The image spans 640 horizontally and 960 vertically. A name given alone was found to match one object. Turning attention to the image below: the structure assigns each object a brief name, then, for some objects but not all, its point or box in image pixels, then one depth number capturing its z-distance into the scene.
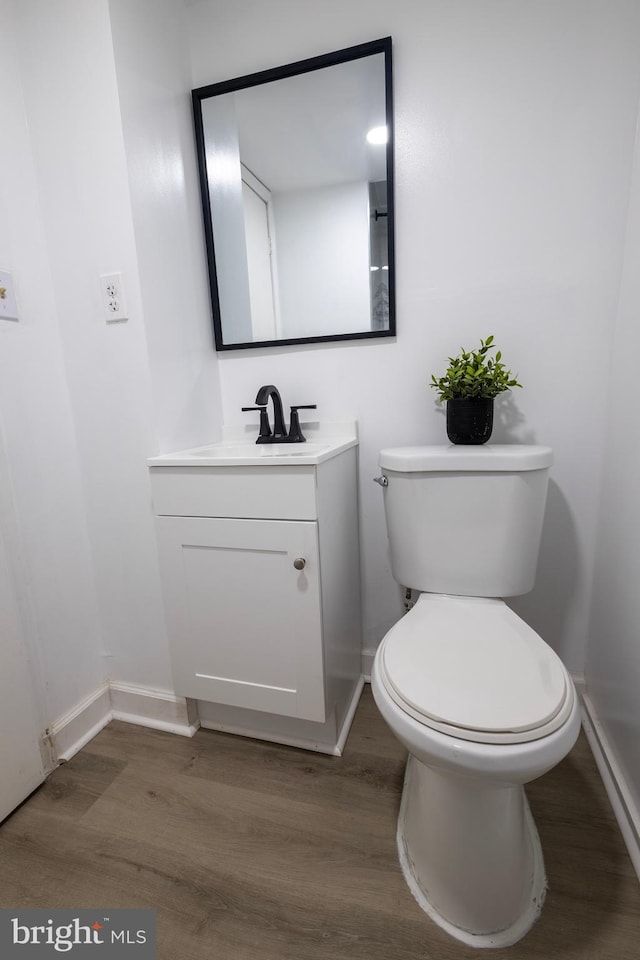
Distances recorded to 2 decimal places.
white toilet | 0.63
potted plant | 1.08
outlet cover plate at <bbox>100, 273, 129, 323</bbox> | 1.06
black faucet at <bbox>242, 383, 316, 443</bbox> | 1.26
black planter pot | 1.09
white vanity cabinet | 0.96
